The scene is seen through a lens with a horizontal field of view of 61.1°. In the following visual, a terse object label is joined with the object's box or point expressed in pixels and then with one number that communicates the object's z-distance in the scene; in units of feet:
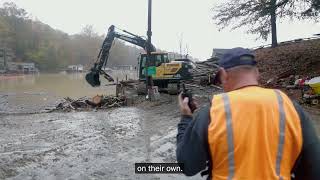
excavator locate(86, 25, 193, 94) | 50.41
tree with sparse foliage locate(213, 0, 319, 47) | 41.71
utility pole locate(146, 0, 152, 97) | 45.79
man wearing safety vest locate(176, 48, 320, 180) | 4.86
